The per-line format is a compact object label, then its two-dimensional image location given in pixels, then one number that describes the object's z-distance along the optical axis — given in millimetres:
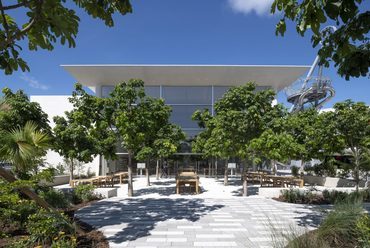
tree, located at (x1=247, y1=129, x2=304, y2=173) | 11195
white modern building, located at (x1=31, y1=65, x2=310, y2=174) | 22797
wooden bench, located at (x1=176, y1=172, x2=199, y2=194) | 13855
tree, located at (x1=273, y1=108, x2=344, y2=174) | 12508
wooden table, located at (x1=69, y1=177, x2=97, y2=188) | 15533
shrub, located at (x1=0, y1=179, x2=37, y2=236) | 6211
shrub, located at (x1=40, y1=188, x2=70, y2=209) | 9297
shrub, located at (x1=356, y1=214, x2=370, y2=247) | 4097
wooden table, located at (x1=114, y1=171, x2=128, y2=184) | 19088
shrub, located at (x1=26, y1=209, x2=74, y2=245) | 4973
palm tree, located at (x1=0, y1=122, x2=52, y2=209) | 4992
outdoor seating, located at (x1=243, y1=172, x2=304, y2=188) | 14508
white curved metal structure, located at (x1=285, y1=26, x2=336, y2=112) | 27312
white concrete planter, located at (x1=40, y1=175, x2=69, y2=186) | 18750
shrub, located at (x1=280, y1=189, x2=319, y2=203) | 10953
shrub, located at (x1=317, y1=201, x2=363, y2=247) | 4605
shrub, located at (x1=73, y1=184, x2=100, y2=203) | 11062
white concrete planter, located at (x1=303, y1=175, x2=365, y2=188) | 16078
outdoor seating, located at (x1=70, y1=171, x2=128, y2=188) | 15963
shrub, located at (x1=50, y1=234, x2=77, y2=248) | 4324
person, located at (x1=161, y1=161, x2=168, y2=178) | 25016
